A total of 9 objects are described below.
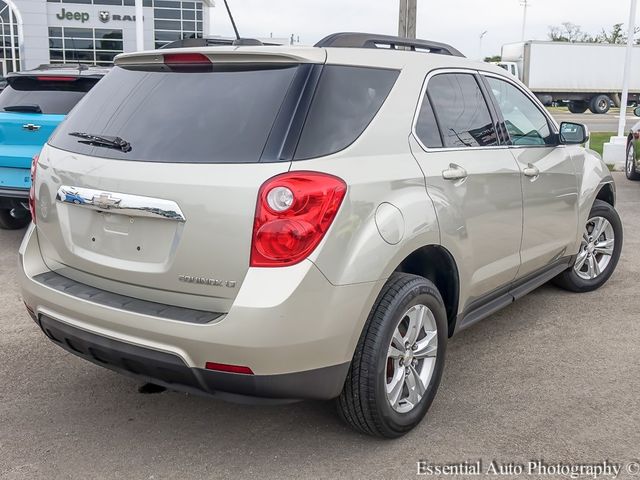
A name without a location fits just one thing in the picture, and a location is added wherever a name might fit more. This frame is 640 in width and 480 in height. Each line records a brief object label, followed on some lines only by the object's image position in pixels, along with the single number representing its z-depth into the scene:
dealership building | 41.50
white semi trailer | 34.41
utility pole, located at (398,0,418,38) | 9.66
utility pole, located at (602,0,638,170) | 12.98
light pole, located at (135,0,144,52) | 13.35
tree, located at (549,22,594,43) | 73.31
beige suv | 2.65
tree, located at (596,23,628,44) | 65.07
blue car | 6.30
